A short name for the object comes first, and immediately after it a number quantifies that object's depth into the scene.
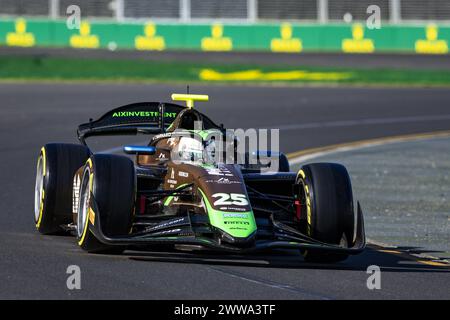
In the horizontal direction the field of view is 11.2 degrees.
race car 17.78
